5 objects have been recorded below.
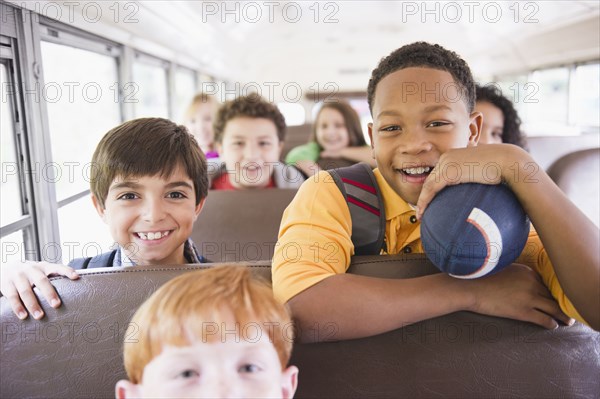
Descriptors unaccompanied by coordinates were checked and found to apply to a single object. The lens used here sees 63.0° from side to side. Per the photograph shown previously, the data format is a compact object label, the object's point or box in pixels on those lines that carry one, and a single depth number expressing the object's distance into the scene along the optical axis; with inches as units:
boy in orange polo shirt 43.9
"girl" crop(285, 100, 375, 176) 171.9
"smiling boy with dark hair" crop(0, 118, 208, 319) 66.6
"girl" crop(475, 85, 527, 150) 116.6
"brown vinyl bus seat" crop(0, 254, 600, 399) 46.6
